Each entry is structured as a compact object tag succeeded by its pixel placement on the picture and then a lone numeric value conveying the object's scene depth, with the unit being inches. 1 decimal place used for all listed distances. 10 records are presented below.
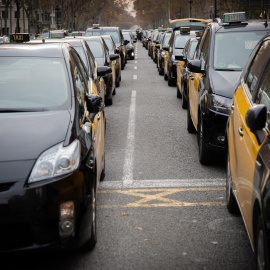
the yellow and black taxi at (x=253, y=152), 136.6
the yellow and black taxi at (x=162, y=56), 925.0
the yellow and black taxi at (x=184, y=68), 472.7
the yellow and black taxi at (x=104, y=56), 549.6
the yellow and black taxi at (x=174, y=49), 738.9
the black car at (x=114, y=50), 745.9
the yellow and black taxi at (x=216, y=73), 289.3
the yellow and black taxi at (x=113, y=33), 958.8
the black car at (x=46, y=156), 156.6
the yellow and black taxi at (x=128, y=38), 1435.0
